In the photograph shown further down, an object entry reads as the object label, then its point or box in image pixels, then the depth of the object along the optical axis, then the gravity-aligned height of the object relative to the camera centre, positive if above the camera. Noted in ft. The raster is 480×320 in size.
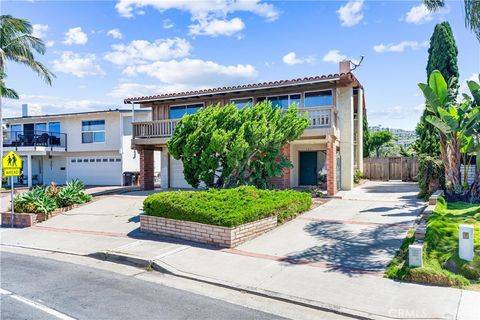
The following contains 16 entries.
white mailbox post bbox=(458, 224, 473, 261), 23.26 -5.55
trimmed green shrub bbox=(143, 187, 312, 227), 32.45 -4.38
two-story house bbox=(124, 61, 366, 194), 53.57 +6.02
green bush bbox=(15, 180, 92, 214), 47.26 -4.81
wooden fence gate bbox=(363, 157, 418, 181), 78.18 -2.29
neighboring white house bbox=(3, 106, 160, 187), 83.56 +4.37
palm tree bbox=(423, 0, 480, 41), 29.81 +11.66
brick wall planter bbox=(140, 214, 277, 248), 31.24 -6.42
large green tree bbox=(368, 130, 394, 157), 113.80 +6.18
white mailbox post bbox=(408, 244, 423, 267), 23.02 -6.26
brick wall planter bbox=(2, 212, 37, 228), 45.65 -7.10
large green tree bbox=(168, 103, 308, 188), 41.29 +2.05
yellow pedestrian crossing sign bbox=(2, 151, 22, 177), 45.68 -0.26
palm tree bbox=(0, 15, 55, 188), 75.71 +25.16
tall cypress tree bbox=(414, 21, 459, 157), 64.64 +17.40
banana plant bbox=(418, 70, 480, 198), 36.40 +3.45
